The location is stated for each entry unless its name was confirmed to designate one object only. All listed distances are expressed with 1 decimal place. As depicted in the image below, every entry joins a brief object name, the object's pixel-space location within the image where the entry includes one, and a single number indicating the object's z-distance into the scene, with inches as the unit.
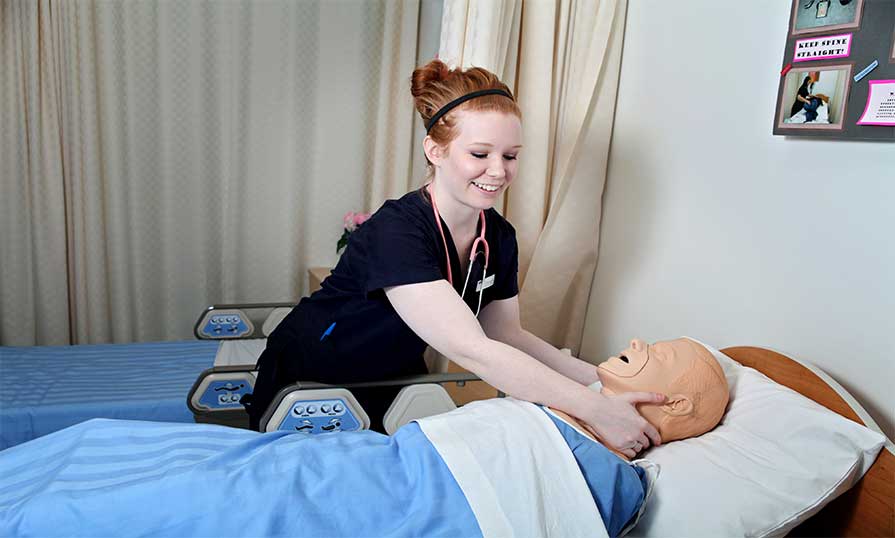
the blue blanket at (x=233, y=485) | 38.9
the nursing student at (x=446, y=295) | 51.3
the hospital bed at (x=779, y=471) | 46.0
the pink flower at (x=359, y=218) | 112.2
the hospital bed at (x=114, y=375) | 76.9
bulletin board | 52.4
